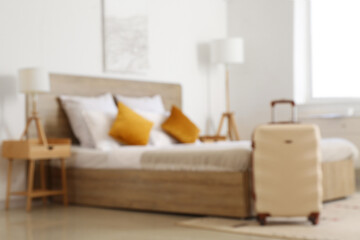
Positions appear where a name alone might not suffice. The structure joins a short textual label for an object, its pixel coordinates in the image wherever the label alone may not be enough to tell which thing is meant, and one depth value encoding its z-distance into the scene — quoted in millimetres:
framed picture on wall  5742
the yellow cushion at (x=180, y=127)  5535
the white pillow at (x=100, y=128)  4957
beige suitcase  3533
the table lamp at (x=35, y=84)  4609
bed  3893
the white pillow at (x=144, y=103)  5656
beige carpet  3197
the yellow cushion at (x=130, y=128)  5047
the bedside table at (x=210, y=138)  6094
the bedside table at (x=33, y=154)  4516
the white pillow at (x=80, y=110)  5096
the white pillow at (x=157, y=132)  5371
